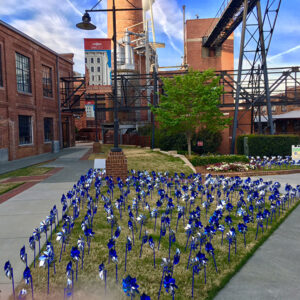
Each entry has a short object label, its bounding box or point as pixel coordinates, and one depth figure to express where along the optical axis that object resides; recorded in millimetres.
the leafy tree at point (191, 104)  19344
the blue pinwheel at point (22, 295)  3364
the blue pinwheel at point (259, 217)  5730
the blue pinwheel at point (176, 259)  3726
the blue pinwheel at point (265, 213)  5784
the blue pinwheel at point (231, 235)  4766
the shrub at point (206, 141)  25156
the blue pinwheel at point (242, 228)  4988
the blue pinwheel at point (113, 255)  3809
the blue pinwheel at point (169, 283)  3175
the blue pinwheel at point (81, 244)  4273
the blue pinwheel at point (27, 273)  3387
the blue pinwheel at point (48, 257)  3789
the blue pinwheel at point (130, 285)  3113
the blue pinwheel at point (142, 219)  5565
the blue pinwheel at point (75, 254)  3799
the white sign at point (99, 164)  11811
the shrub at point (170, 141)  24897
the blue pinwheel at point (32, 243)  4320
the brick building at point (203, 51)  36562
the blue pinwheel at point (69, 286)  3529
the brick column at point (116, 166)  11141
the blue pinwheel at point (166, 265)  3777
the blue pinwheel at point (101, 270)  3588
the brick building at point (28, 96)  20281
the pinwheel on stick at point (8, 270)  3502
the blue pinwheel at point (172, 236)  4723
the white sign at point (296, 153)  15217
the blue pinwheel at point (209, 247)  4180
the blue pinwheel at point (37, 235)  4652
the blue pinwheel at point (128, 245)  4293
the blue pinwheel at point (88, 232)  4543
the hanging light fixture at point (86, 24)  11602
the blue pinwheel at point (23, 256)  3802
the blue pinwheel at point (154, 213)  5981
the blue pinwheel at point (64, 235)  4709
